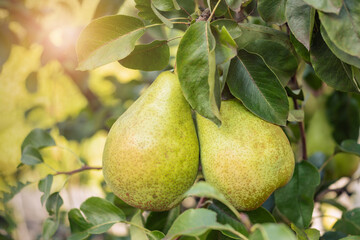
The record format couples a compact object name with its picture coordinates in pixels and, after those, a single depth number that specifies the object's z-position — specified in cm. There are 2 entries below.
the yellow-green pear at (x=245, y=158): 56
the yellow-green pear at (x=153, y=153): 56
